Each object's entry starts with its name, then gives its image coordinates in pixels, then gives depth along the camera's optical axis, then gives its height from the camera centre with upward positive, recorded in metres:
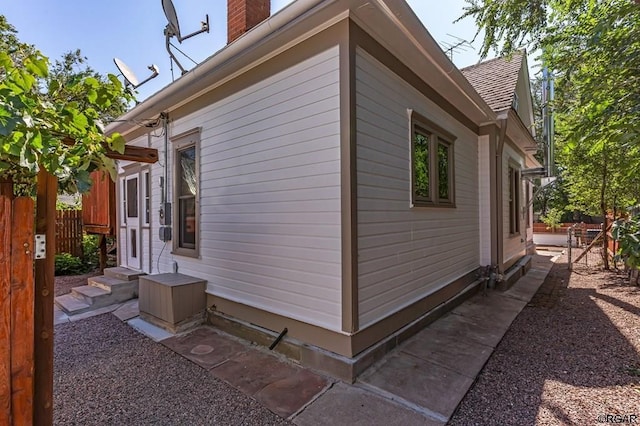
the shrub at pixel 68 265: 8.65 -1.32
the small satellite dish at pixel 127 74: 5.68 +2.52
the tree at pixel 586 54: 3.43 +1.80
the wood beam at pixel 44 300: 1.69 -0.44
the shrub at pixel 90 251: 9.45 -1.06
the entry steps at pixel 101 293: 5.43 -1.36
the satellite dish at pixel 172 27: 5.37 +3.21
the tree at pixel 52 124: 1.35 +0.43
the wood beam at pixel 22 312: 1.56 -0.46
